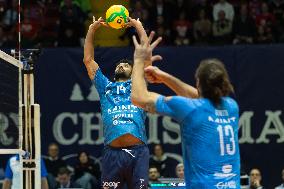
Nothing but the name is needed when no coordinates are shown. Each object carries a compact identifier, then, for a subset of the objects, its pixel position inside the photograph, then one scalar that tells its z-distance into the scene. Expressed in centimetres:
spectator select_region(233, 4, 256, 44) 1973
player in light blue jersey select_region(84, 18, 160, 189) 999
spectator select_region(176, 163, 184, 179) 1595
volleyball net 989
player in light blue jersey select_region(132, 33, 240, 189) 630
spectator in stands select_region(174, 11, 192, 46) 1997
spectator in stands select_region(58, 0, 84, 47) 1989
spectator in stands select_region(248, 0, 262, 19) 2072
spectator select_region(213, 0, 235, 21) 2052
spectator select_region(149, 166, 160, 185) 1639
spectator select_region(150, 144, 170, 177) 1797
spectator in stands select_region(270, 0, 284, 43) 2002
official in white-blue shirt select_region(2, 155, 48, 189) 1305
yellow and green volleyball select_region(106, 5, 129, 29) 1038
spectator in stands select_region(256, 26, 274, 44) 1948
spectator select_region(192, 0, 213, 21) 2058
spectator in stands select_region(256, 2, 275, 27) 2041
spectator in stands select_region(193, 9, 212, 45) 1984
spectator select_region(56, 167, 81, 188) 1725
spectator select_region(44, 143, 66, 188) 1795
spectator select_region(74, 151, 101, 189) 1764
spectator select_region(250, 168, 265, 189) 1584
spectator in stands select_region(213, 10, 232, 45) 1986
